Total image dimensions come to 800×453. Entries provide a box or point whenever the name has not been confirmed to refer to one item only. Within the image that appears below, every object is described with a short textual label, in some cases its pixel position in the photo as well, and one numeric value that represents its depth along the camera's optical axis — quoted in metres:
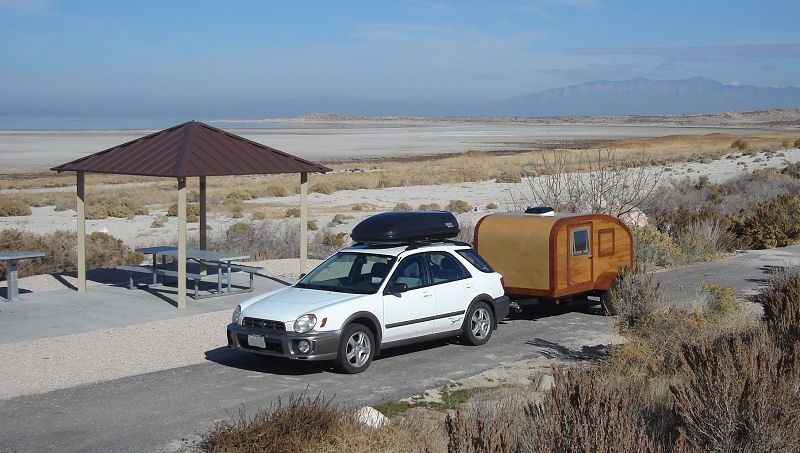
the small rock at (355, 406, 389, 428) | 7.43
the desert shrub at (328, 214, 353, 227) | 29.84
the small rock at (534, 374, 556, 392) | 9.36
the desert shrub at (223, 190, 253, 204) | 40.94
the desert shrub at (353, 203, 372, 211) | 36.68
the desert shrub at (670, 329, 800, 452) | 6.02
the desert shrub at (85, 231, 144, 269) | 19.83
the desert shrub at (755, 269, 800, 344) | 9.63
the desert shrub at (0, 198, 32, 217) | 33.19
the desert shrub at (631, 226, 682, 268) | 19.45
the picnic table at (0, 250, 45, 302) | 14.37
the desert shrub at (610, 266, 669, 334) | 12.01
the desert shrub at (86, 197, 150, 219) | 32.44
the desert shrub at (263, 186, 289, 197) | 44.41
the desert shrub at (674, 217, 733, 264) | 20.17
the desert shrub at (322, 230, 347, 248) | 23.36
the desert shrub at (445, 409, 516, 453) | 5.30
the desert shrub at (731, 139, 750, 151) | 72.19
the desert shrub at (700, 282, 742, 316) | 12.20
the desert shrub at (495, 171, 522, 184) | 49.16
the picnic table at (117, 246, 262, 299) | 15.17
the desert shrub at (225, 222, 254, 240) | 23.23
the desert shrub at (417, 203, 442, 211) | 35.22
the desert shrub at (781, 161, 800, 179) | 41.15
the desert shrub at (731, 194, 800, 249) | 22.69
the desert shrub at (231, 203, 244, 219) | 33.41
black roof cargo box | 11.80
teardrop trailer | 13.20
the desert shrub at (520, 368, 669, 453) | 5.35
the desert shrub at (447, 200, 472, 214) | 35.04
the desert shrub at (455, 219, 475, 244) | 22.42
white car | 10.23
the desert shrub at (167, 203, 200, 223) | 32.28
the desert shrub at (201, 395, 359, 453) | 6.89
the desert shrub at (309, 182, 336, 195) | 45.00
